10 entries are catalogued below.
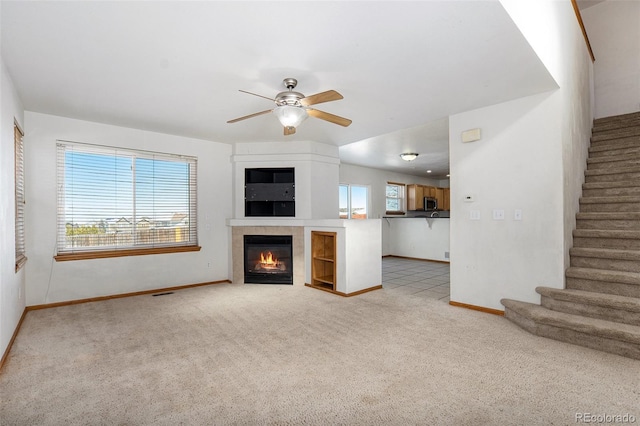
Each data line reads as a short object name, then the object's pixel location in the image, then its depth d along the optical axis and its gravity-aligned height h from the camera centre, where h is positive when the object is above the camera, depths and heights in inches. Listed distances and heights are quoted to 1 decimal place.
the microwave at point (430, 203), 390.8 +12.6
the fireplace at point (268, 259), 211.5 -29.9
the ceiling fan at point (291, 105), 114.8 +39.5
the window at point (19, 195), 132.8 +9.2
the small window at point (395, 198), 380.5 +19.2
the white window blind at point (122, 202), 166.1 +7.8
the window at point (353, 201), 333.1 +14.0
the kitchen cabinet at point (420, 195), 388.2 +23.1
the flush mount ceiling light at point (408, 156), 267.5 +49.0
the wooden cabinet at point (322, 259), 201.2 -28.1
